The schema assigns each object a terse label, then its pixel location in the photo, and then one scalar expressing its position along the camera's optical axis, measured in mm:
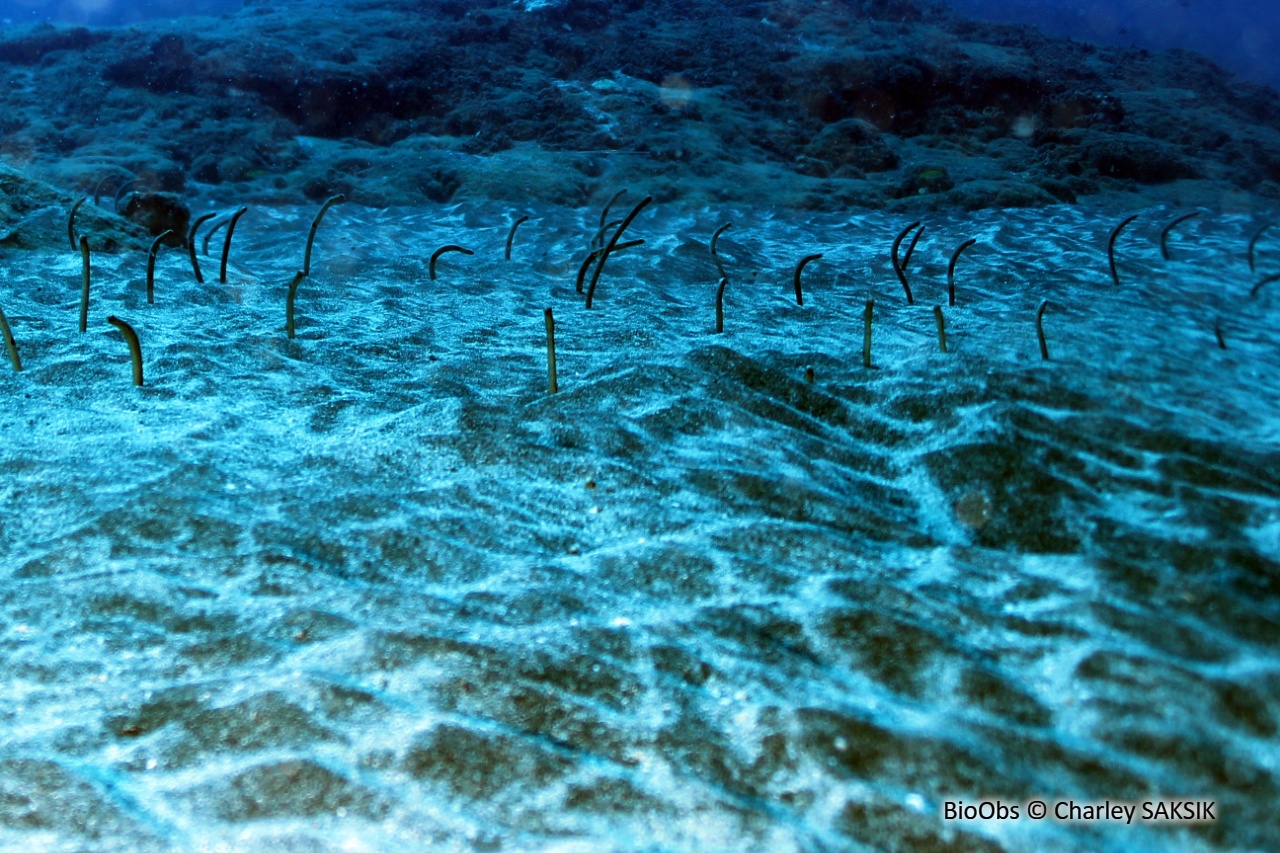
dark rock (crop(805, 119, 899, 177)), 10602
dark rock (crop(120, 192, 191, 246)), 6672
